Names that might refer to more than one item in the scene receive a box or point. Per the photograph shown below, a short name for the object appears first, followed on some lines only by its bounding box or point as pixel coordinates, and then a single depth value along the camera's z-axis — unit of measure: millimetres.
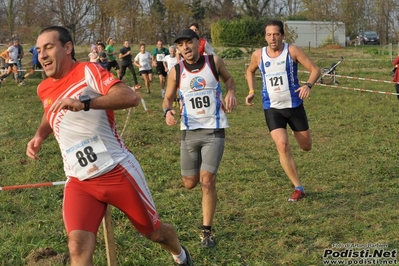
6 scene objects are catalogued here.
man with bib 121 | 6789
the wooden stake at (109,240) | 4184
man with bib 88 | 3656
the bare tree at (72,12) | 43406
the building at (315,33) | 52500
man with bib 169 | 5383
